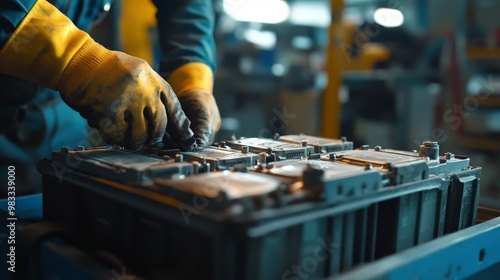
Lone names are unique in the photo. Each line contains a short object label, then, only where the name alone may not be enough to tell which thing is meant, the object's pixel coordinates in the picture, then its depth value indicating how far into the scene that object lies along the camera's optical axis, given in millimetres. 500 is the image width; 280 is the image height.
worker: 1038
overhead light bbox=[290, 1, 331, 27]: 6809
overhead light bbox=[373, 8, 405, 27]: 4016
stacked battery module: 717
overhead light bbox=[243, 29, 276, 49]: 5461
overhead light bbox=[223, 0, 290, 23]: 5699
